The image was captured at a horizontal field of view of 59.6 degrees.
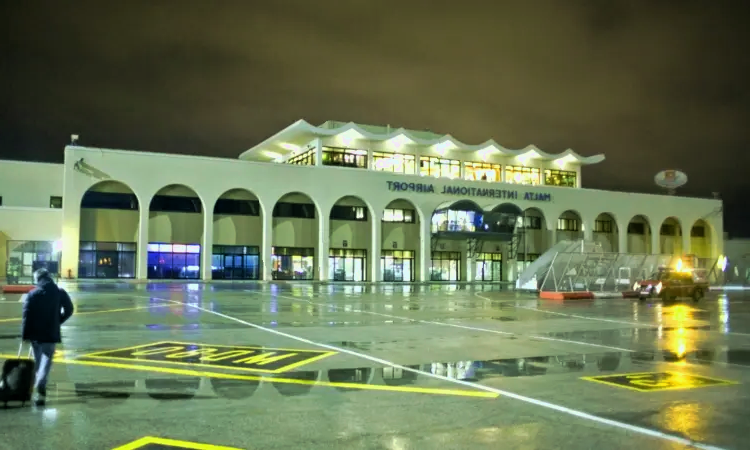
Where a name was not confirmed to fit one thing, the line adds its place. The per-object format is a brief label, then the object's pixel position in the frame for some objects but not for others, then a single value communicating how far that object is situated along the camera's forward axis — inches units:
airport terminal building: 1900.8
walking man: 334.0
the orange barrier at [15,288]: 1266.0
